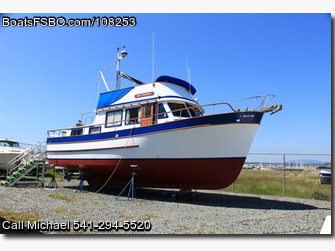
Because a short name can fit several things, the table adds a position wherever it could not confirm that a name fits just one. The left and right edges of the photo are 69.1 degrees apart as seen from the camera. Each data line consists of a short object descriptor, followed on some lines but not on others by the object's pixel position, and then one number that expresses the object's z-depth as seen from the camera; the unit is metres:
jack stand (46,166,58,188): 10.98
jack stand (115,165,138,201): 8.24
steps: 10.64
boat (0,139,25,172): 13.57
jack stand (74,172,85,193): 9.99
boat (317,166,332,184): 9.79
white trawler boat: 7.18
